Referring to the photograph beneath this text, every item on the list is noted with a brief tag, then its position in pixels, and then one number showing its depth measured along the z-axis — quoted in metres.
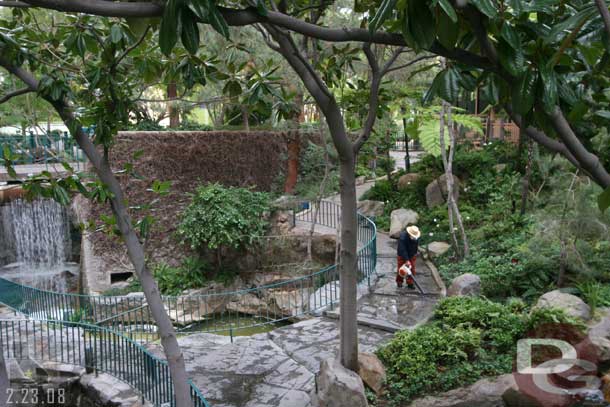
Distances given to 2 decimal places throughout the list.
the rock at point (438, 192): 17.03
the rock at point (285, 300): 14.43
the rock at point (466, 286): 9.57
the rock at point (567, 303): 7.88
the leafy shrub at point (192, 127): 19.41
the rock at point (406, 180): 18.83
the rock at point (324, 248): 16.13
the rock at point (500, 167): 16.62
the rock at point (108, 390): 7.82
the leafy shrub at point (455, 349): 6.73
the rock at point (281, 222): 16.95
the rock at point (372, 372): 6.71
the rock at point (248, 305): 15.50
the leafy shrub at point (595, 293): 8.20
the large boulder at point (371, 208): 18.53
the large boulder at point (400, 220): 16.22
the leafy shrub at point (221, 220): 15.82
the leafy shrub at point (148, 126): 17.70
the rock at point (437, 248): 13.88
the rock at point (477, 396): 6.34
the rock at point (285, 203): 17.39
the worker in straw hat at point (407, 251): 11.10
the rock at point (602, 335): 6.51
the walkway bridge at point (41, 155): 17.45
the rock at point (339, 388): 6.22
